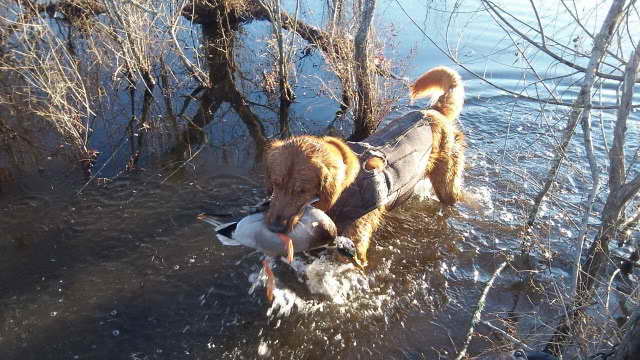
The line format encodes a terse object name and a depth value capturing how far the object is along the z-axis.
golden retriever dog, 3.05
